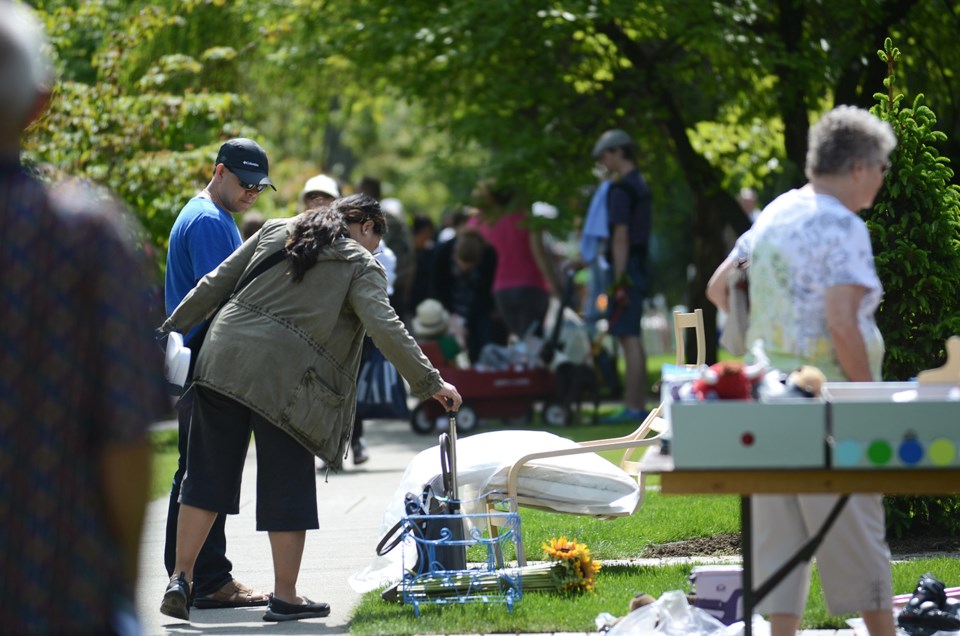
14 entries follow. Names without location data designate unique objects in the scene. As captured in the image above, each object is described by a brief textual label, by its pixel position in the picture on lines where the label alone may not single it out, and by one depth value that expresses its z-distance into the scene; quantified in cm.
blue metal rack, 1216
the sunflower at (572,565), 1255
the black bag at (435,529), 1233
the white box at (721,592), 1106
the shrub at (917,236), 1389
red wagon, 2737
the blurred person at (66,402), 548
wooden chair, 1287
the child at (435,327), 2777
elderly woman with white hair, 874
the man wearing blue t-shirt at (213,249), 1318
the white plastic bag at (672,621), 1064
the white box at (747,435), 805
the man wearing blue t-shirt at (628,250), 2603
